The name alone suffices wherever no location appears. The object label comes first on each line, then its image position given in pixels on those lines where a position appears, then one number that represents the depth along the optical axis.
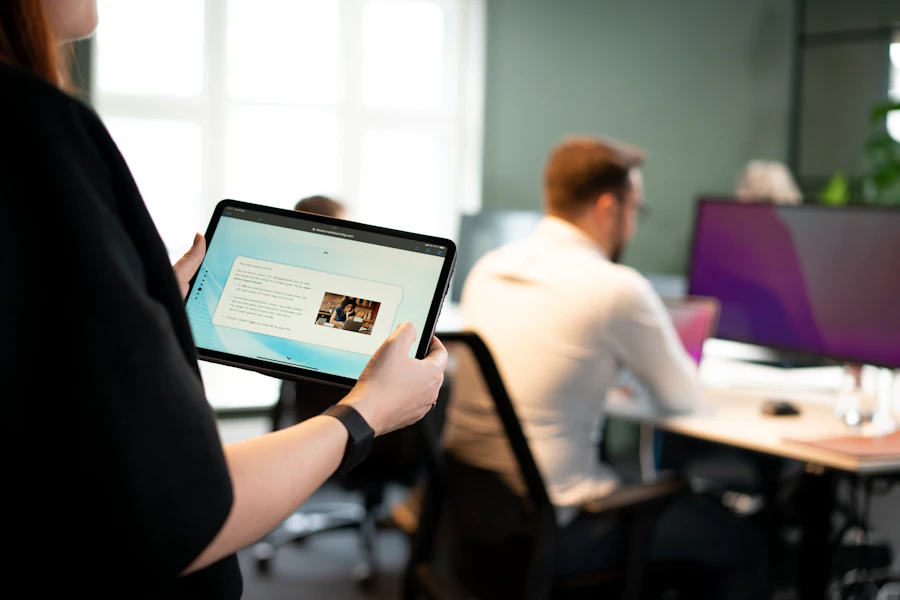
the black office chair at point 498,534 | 1.73
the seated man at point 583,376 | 1.93
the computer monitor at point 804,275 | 2.15
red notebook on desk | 1.83
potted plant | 4.84
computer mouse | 2.22
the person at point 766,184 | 4.60
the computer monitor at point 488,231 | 3.43
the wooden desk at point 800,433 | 1.88
